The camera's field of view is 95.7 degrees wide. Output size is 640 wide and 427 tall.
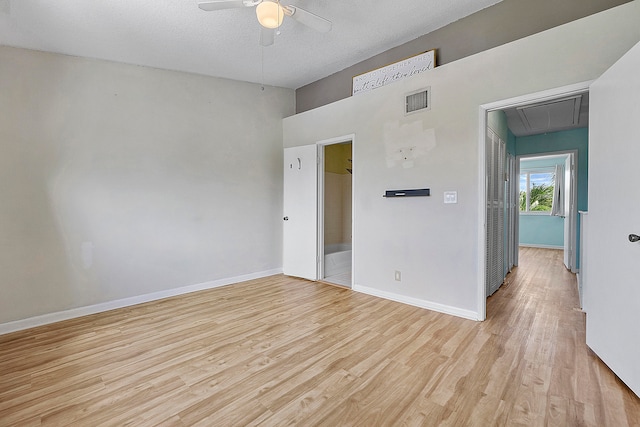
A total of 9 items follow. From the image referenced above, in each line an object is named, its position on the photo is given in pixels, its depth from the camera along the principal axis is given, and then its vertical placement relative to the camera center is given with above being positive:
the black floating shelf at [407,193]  3.07 +0.14
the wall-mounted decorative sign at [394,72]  3.20 +1.60
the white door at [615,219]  1.70 -0.09
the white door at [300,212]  4.26 -0.11
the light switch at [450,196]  2.88 +0.09
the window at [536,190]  7.88 +0.43
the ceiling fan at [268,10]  2.09 +1.46
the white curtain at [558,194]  7.30 +0.30
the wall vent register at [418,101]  3.04 +1.13
